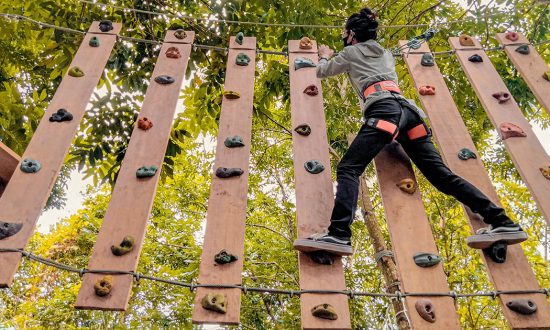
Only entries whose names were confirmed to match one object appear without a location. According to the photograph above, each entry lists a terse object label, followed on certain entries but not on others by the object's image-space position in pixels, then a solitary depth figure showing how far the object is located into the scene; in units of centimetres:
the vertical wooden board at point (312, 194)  152
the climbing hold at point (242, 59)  256
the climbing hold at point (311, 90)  239
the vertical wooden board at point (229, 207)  150
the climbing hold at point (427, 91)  240
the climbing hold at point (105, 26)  263
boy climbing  172
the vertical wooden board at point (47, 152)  154
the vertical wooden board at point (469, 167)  155
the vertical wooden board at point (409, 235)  155
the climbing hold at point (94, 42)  250
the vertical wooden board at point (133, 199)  147
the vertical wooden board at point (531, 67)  234
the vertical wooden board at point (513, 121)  189
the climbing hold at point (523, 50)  260
